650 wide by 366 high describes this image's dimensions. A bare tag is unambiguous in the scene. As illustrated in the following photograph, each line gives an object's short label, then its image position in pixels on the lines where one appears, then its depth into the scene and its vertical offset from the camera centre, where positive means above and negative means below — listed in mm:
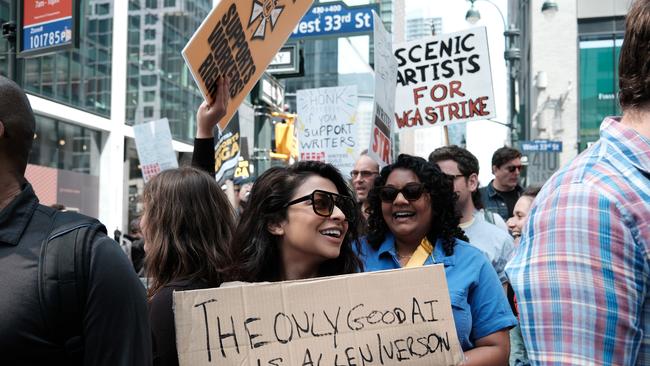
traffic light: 16438 +1340
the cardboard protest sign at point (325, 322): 2025 -364
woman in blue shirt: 3037 -236
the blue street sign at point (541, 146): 22469 +1657
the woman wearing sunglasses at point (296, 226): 2764 -107
